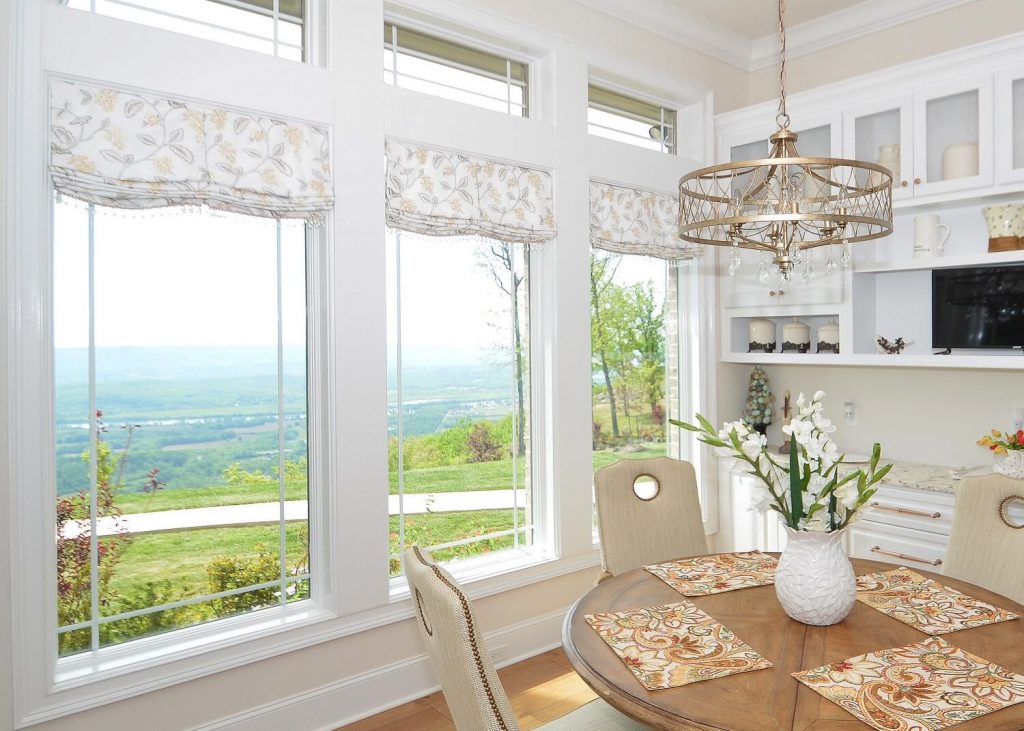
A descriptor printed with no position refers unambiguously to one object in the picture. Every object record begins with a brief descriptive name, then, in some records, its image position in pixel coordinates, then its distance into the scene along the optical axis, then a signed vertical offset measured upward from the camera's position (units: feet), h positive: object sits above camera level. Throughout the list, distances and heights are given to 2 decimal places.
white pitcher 10.62 +1.74
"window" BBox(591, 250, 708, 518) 11.91 +0.03
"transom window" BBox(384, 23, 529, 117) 9.56 +4.01
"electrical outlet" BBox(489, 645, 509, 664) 10.18 -4.19
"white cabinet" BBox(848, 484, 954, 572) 10.04 -2.52
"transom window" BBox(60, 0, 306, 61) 7.61 +3.79
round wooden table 4.43 -2.19
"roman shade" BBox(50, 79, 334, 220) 6.86 +2.11
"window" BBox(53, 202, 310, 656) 7.27 -0.65
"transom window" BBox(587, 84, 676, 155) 11.89 +4.04
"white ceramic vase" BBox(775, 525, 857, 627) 5.73 -1.80
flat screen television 9.90 +0.65
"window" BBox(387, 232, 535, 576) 9.63 -0.54
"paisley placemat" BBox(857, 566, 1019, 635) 5.80 -2.13
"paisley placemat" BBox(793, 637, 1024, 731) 4.36 -2.16
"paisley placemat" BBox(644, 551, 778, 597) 6.73 -2.13
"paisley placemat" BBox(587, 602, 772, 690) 5.01 -2.18
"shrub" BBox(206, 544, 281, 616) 8.21 -2.52
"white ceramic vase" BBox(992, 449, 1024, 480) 9.56 -1.49
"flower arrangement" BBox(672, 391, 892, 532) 5.74 -0.99
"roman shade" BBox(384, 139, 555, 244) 9.15 +2.18
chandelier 5.46 +1.17
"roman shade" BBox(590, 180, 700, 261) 11.41 +2.19
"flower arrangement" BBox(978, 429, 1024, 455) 9.54 -1.21
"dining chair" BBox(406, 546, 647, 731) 4.16 -1.76
